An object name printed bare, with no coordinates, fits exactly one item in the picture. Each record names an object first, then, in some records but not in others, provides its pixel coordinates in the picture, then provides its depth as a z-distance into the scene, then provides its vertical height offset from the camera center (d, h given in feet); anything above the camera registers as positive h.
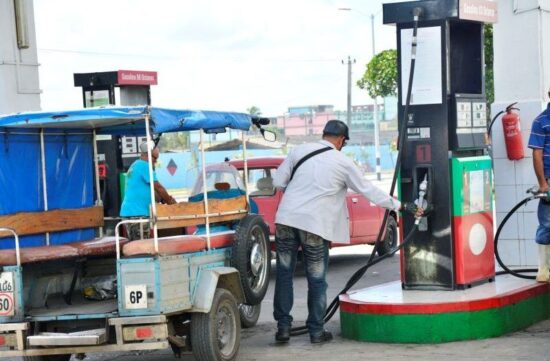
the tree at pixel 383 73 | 139.44 +3.81
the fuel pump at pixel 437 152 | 33.73 -1.62
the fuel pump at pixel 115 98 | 52.75 +0.87
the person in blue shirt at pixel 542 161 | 34.01 -2.05
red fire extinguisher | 39.96 -1.36
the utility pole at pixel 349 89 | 264.11 +3.49
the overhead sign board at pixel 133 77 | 60.13 +1.96
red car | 52.65 -5.14
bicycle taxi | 28.09 -3.99
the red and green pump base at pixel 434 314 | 31.65 -6.28
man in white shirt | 32.42 -3.17
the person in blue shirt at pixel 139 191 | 34.17 -2.46
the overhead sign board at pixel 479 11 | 33.65 +2.76
